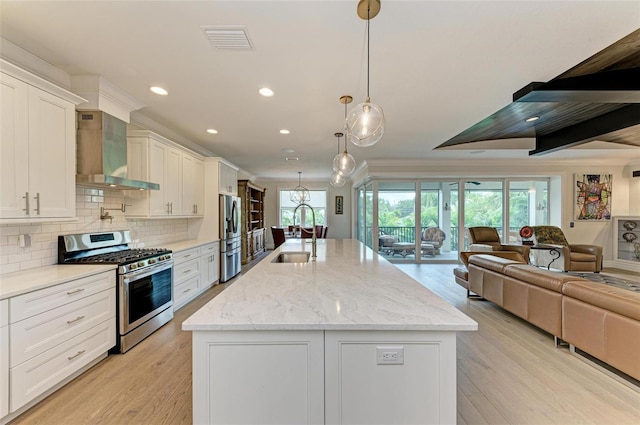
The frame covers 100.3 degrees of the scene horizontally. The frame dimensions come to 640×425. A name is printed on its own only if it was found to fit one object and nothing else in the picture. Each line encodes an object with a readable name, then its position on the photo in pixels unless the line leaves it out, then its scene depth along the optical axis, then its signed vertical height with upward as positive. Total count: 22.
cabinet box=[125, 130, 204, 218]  3.32 +0.51
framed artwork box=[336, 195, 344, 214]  9.80 +0.26
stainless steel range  2.53 -0.68
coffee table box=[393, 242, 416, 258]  7.08 -0.98
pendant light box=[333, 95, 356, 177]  3.40 +0.62
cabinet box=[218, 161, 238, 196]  4.95 +0.64
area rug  3.37 -1.01
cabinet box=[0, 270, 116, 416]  1.71 -0.91
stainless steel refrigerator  4.93 -0.48
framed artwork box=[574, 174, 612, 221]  6.32 +0.33
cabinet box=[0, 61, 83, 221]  1.83 +0.48
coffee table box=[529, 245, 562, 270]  5.00 -0.72
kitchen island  1.20 -0.73
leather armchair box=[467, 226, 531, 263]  5.62 -0.53
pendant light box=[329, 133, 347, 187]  4.23 +0.54
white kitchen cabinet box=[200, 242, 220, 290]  4.36 -0.90
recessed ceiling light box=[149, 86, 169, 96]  2.68 +1.24
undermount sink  3.15 -0.55
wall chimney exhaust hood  2.60 +0.62
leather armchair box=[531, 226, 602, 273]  5.19 -0.92
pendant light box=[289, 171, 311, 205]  9.26 +0.62
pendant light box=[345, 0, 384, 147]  1.84 +0.63
